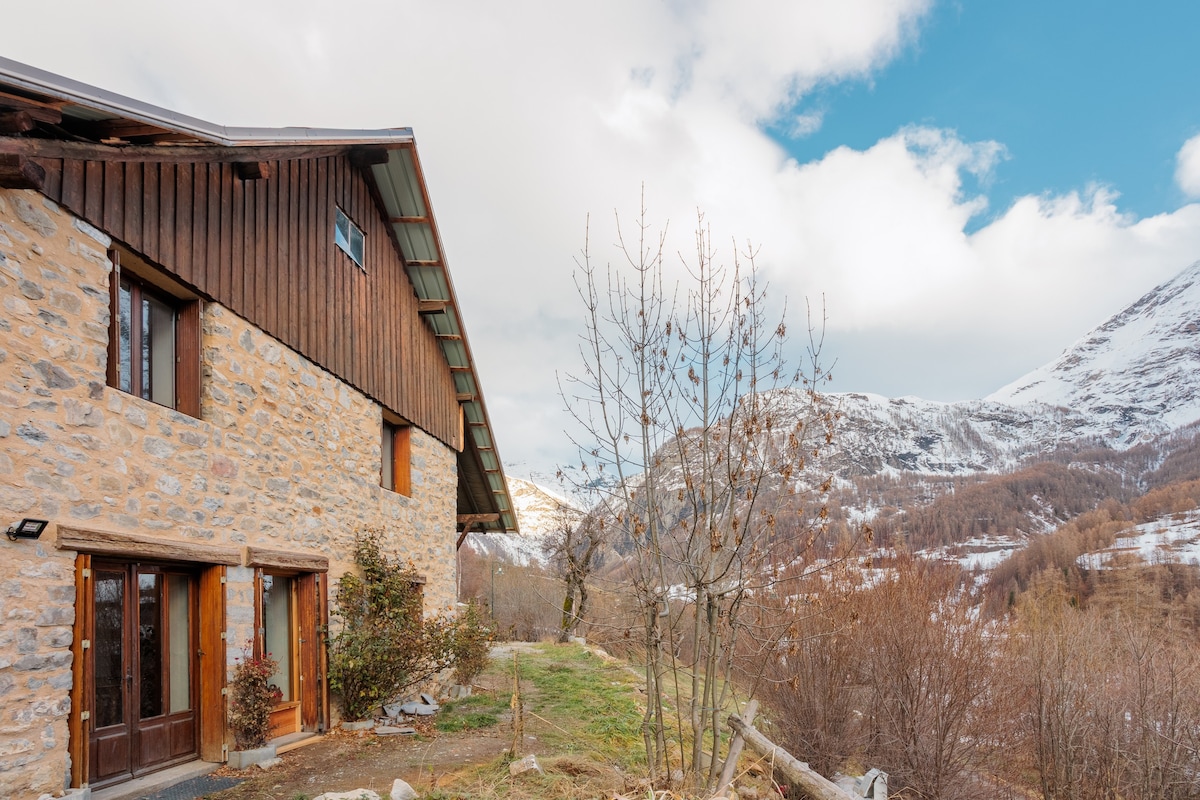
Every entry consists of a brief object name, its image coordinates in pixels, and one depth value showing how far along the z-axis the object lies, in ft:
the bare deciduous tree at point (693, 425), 17.07
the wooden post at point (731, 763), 17.17
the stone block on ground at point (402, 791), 18.70
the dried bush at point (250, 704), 22.41
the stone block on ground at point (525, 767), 21.02
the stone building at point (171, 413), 15.92
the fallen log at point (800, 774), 23.47
